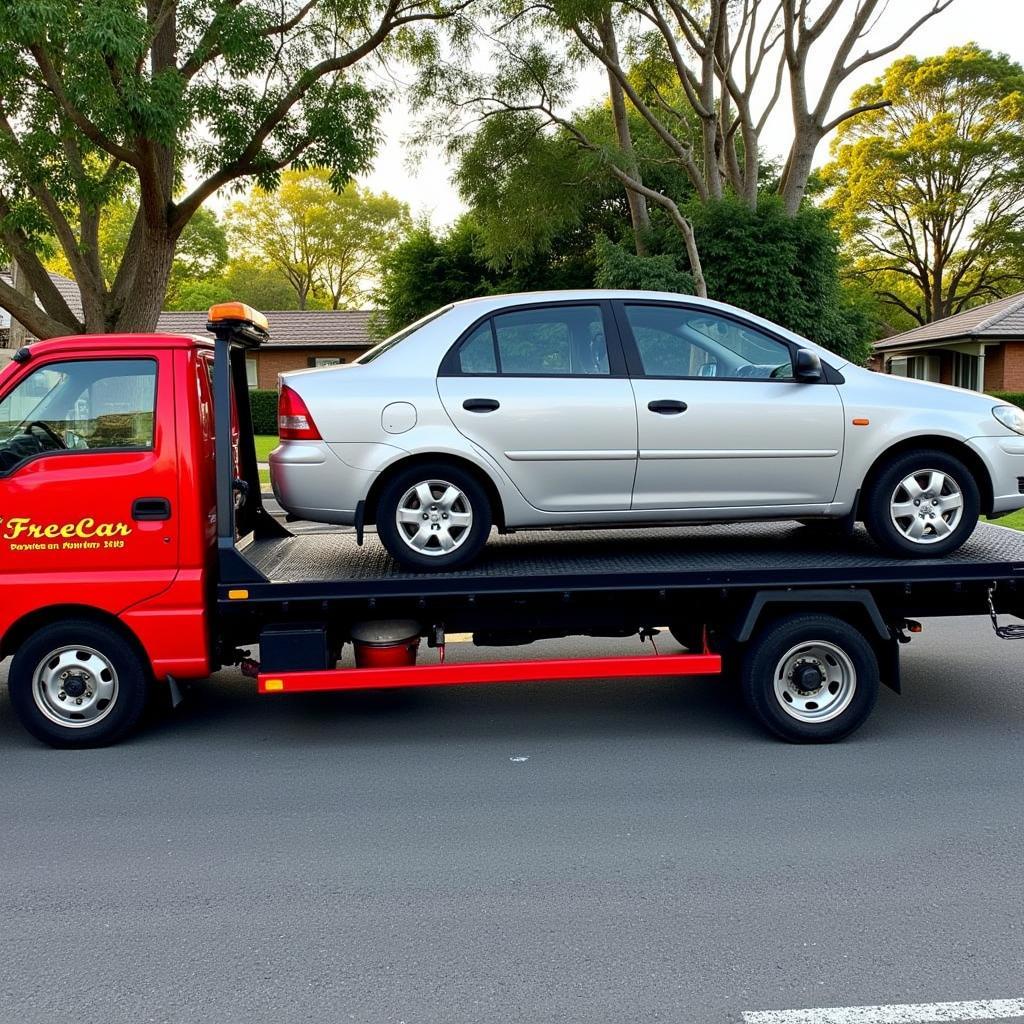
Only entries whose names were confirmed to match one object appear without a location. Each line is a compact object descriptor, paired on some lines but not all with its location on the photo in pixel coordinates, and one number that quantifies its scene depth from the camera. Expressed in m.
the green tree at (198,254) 50.78
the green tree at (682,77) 18.48
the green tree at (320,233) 63.88
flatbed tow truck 5.33
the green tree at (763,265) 20.80
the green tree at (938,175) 38.31
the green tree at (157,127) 11.08
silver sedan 5.54
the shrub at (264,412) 32.56
